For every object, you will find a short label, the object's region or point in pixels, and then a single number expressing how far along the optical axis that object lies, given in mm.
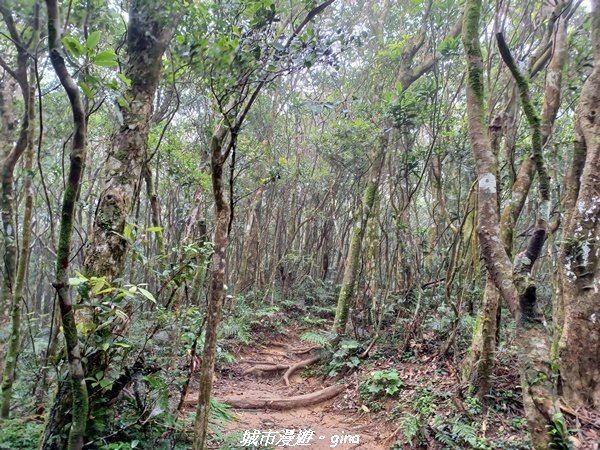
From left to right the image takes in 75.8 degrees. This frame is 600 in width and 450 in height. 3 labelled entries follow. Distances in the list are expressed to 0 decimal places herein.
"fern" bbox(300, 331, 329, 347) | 6807
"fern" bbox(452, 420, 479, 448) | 3581
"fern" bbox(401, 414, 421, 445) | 4031
